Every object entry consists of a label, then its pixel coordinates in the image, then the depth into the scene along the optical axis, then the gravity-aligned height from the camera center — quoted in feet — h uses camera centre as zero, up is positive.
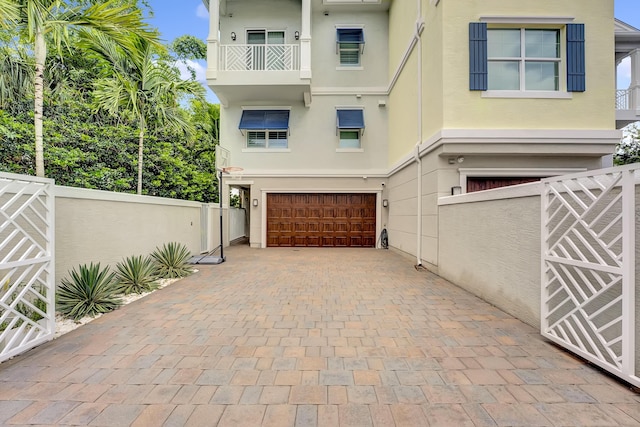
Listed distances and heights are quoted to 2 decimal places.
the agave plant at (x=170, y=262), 22.16 -3.59
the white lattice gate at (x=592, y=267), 8.57 -1.68
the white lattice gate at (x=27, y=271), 9.89 -2.20
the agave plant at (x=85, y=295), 13.89 -3.91
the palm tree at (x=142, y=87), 29.50 +13.23
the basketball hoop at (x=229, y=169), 30.47 +4.53
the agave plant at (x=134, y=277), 18.16 -3.89
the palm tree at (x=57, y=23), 16.84 +11.22
